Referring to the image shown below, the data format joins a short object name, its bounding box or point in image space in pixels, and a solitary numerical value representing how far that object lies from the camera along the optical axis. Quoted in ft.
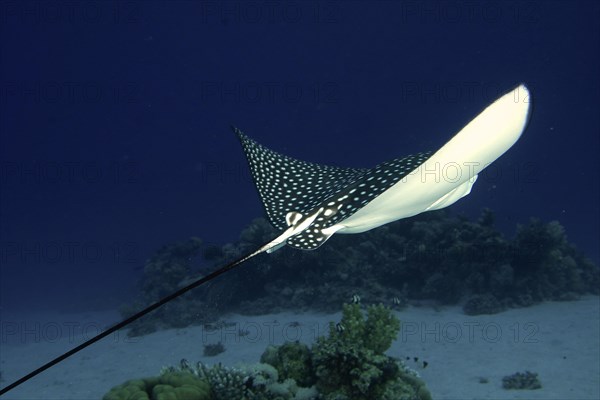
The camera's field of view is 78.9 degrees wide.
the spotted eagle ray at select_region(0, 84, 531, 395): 7.91
